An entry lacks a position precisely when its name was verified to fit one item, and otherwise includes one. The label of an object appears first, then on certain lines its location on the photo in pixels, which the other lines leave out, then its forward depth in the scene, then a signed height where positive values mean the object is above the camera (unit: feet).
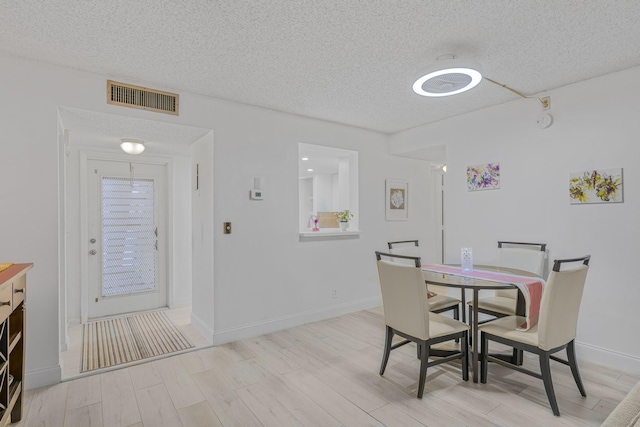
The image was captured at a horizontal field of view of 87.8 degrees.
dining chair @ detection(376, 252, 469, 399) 7.41 -2.49
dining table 7.61 -1.67
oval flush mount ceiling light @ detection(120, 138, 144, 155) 11.98 +2.46
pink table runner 7.48 -1.69
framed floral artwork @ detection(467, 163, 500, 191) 11.60 +1.28
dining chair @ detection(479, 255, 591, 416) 6.68 -2.46
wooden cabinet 5.40 -2.28
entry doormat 9.73 -4.25
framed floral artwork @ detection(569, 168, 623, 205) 8.90 +0.72
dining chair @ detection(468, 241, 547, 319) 9.29 -1.59
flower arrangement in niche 14.28 -0.14
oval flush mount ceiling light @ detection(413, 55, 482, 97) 7.01 +3.04
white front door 13.66 -1.01
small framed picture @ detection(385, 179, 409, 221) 15.43 +0.61
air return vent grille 9.16 +3.32
